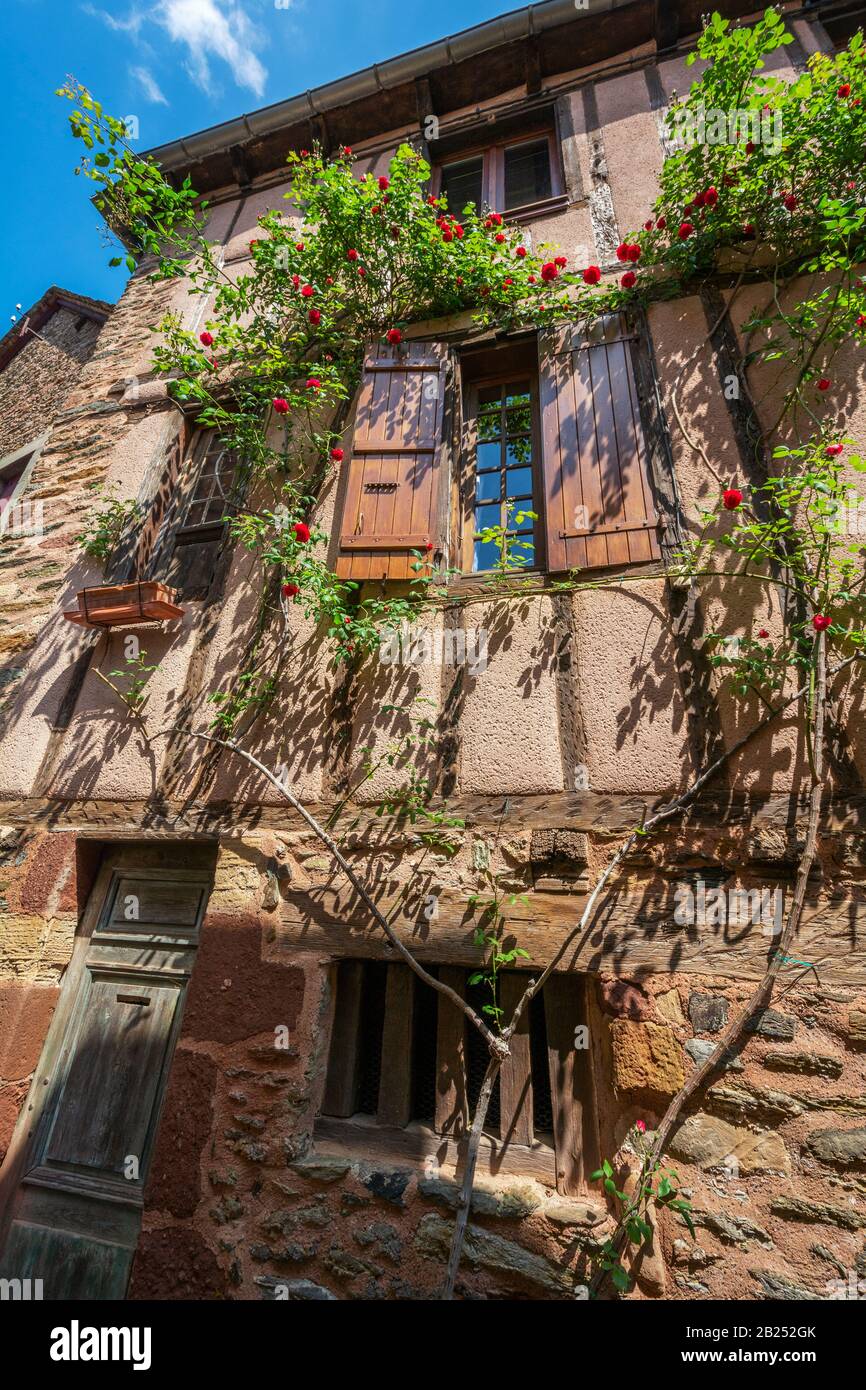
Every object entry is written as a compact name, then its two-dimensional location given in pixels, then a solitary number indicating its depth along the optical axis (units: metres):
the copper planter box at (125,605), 3.22
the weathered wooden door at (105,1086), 2.53
